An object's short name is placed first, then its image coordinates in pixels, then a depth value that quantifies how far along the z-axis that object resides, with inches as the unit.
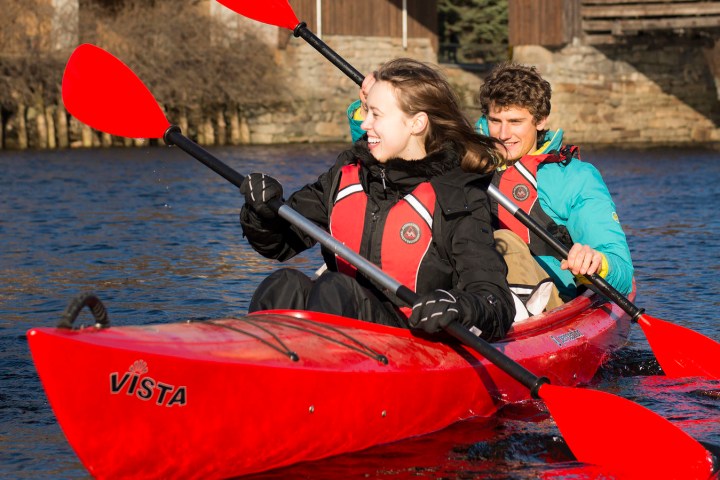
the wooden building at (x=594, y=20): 863.1
